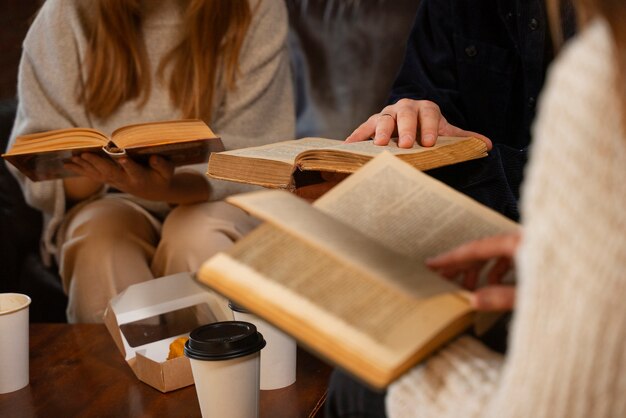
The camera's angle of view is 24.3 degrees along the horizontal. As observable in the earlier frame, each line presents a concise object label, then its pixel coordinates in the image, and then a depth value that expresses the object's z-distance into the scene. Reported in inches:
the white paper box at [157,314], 79.6
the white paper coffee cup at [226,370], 69.6
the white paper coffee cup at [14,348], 76.6
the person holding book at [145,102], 99.1
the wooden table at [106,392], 74.2
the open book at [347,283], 55.7
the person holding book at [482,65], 88.6
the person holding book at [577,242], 49.9
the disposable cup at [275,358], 75.6
